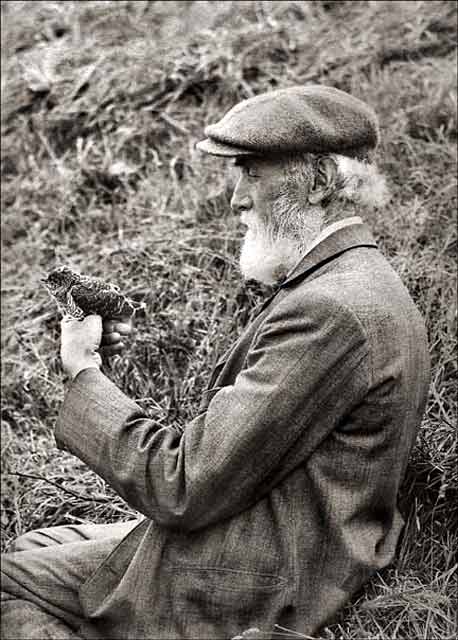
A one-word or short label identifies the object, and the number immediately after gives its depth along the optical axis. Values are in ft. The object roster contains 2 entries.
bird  8.20
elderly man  7.01
